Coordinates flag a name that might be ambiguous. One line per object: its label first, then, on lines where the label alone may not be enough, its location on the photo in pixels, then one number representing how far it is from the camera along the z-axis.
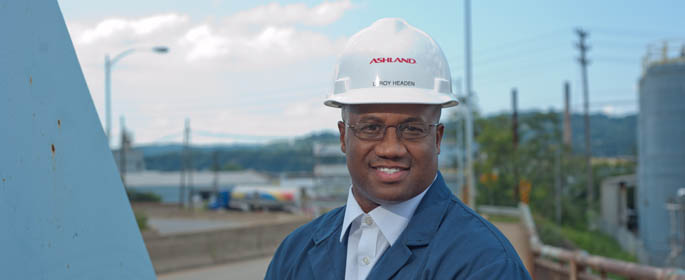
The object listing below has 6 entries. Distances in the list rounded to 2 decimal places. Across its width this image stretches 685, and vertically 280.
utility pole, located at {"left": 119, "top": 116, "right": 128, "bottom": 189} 40.73
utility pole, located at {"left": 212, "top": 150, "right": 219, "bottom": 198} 67.81
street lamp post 27.31
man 1.89
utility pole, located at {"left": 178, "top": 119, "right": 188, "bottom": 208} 55.00
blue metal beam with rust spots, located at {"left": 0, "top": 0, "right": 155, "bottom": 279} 1.82
